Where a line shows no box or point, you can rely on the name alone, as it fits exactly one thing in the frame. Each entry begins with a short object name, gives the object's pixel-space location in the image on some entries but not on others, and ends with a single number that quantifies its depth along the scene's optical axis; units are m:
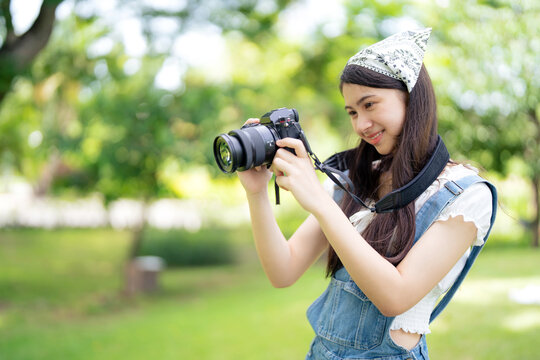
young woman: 1.17
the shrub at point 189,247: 10.88
